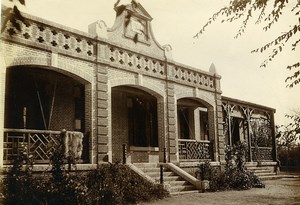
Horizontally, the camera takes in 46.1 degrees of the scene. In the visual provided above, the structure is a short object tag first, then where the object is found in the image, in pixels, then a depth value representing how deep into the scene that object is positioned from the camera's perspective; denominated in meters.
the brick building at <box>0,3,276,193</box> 10.23
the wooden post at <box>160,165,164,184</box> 11.16
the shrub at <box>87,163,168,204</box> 8.80
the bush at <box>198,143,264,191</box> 13.07
